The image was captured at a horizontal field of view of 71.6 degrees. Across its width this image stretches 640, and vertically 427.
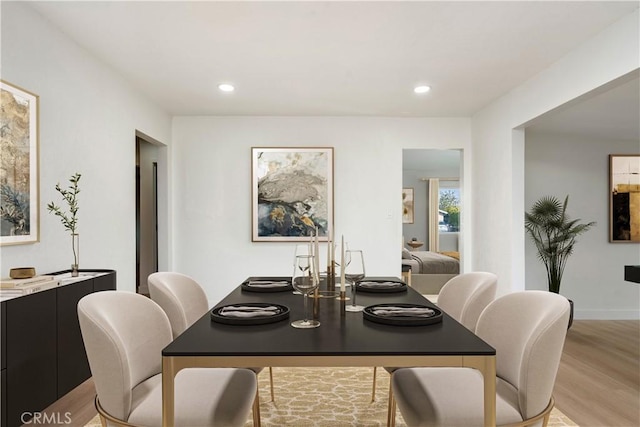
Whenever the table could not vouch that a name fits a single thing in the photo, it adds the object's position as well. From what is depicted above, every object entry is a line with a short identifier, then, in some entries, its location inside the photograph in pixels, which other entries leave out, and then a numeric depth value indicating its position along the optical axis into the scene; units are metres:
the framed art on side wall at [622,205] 5.69
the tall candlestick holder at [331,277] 2.11
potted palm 5.11
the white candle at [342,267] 1.69
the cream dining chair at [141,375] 1.48
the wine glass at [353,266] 1.85
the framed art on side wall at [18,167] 2.52
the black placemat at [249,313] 1.62
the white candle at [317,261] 1.66
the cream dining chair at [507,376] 1.52
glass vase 2.94
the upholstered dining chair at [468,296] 2.30
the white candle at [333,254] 2.02
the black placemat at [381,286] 2.35
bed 6.99
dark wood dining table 1.30
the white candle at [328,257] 2.10
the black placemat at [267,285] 2.37
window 10.90
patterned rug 2.50
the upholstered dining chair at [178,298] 2.21
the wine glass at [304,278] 1.60
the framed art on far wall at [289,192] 5.75
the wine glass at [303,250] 1.77
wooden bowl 2.46
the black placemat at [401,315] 1.60
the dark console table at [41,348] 2.12
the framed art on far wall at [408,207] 10.91
